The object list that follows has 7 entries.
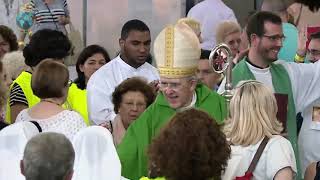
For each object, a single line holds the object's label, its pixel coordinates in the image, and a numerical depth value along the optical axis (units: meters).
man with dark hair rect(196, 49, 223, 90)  14.27
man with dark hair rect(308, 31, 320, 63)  14.27
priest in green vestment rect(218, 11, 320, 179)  12.38
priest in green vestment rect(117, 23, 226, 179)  10.68
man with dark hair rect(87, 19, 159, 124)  13.87
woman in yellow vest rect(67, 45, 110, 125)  15.01
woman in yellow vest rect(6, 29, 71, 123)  13.21
